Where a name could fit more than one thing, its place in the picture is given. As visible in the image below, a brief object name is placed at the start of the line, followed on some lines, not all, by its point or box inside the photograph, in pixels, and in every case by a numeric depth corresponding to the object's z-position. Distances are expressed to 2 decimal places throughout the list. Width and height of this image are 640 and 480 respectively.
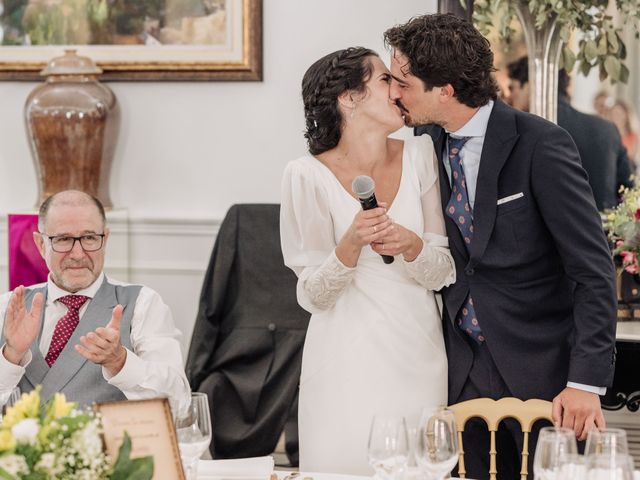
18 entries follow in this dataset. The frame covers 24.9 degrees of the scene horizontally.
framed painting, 4.45
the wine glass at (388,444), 2.41
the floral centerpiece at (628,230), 3.77
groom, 3.01
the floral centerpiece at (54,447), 2.14
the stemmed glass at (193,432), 2.51
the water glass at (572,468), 2.34
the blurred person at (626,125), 4.16
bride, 3.16
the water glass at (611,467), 2.27
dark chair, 4.17
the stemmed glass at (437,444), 2.44
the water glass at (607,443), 2.33
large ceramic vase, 4.33
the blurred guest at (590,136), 4.20
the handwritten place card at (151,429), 2.32
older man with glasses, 3.06
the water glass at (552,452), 2.35
